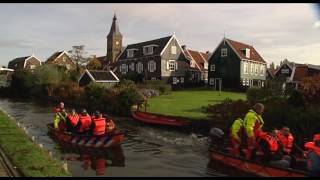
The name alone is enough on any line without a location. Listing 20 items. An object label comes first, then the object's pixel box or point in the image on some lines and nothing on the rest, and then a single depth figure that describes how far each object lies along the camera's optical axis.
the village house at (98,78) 57.84
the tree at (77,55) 82.81
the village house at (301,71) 44.19
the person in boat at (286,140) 16.42
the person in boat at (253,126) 16.39
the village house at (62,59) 94.38
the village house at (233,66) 59.66
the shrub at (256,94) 28.89
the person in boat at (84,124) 23.81
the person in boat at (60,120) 25.78
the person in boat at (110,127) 23.92
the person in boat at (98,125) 22.91
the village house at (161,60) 64.19
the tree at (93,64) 84.56
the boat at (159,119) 28.95
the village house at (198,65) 69.32
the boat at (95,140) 22.28
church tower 93.50
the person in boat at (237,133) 17.44
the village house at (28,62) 101.88
